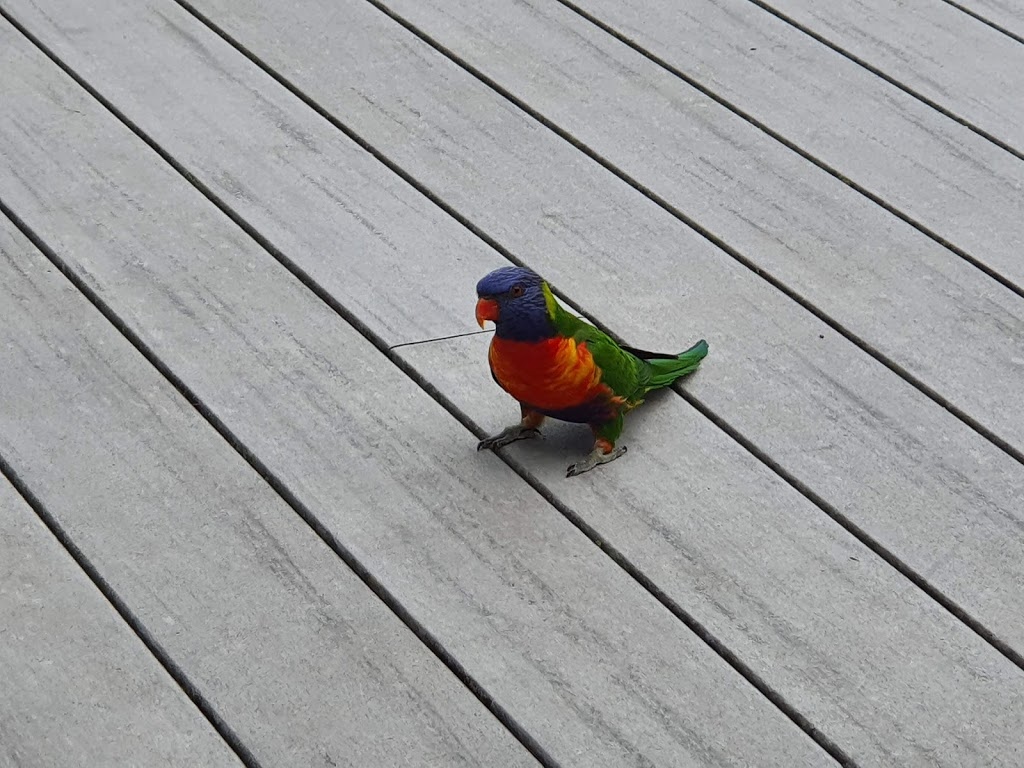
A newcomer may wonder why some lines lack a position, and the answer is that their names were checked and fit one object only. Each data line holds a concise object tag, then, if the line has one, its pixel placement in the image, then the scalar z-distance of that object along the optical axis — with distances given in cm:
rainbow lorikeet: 480
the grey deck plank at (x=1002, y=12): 524
